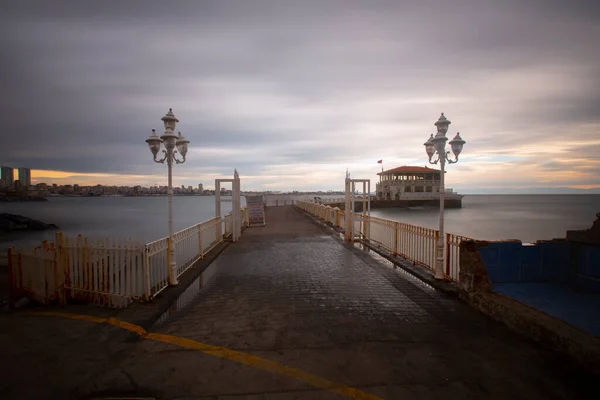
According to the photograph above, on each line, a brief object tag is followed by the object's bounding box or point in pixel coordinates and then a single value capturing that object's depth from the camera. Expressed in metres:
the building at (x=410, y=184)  69.18
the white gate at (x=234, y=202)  12.56
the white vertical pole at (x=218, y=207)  12.34
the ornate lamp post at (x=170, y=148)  6.48
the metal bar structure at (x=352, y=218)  12.30
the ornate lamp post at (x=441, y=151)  6.62
